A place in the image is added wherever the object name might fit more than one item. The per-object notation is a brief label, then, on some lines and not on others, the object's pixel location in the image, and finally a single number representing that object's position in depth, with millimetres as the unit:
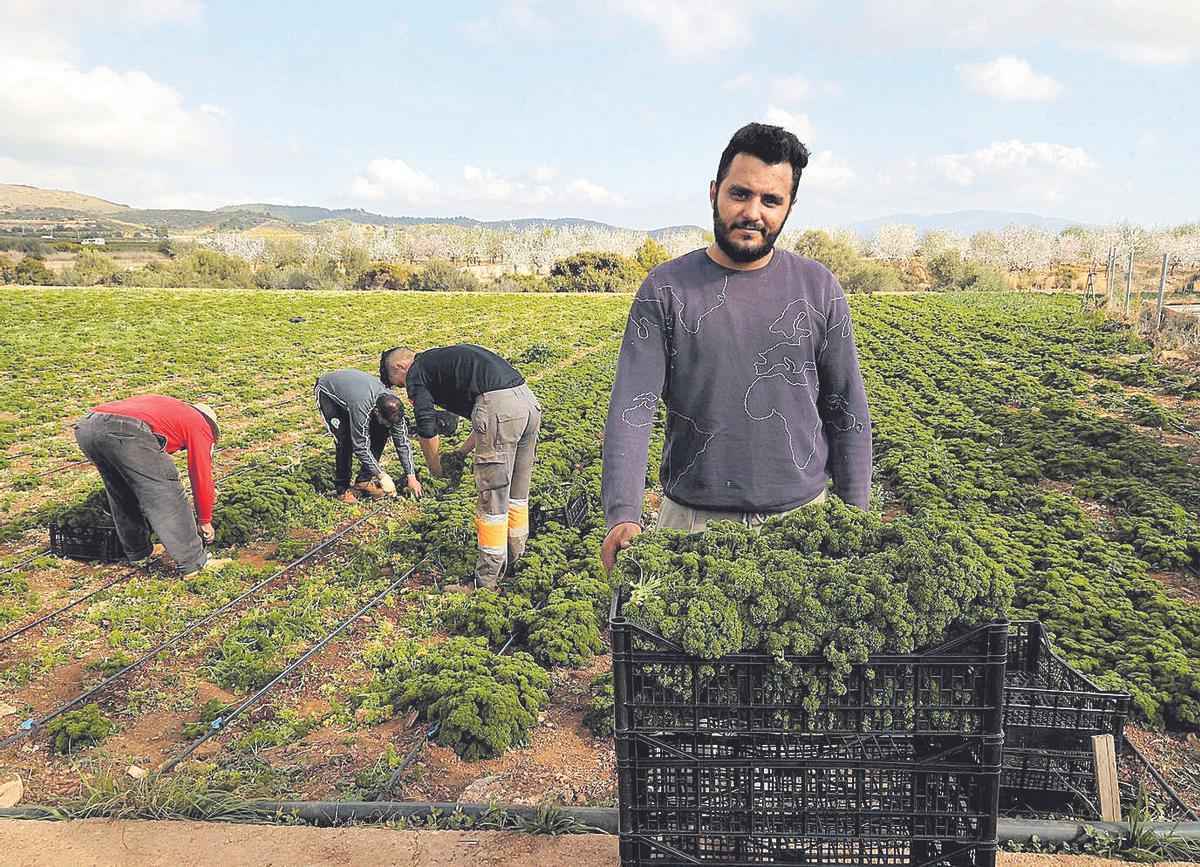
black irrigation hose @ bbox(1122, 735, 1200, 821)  2988
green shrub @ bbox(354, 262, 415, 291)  43656
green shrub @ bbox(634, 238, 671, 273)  50097
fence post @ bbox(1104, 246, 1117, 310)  22402
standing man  2225
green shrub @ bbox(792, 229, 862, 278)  46928
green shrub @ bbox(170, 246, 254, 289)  41938
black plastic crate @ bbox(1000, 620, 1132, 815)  2883
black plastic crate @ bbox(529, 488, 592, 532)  6094
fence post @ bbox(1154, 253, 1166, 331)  16141
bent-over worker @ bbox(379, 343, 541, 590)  4793
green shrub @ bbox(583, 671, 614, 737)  3516
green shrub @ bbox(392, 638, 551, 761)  3420
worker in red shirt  4879
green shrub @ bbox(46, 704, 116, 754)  3541
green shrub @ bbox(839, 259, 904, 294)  44188
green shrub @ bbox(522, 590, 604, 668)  4230
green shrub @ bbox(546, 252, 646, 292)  45056
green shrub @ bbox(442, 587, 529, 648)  4531
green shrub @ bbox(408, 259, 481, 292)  41906
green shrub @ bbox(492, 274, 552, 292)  41494
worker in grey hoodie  6094
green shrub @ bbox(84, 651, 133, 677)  4215
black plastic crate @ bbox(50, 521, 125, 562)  5602
